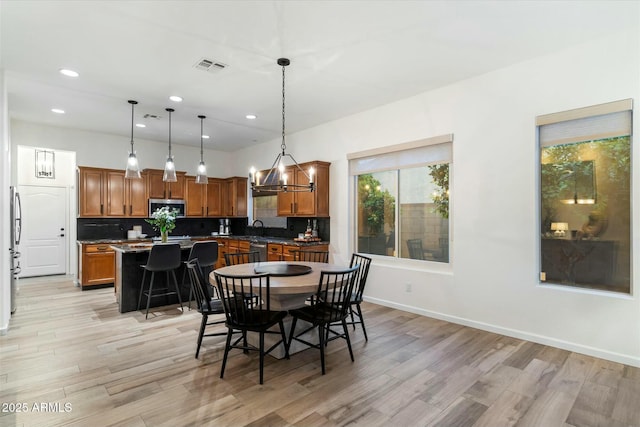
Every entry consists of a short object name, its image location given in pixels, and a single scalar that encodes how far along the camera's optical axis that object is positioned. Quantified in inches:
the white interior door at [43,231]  274.1
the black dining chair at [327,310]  113.9
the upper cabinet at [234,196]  309.7
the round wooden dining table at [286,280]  110.7
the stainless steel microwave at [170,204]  273.9
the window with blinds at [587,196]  122.4
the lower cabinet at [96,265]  231.1
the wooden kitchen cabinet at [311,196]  219.8
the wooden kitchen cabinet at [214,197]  308.3
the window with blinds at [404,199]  173.8
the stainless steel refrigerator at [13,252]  164.6
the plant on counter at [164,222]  200.4
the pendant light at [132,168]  176.4
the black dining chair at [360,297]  134.4
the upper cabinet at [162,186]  271.6
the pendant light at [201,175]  197.8
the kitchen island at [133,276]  181.6
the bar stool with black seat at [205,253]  186.7
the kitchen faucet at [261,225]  294.9
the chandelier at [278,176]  132.4
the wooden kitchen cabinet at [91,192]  243.6
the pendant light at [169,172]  185.6
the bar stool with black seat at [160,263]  175.0
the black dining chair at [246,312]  105.7
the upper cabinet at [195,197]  293.4
